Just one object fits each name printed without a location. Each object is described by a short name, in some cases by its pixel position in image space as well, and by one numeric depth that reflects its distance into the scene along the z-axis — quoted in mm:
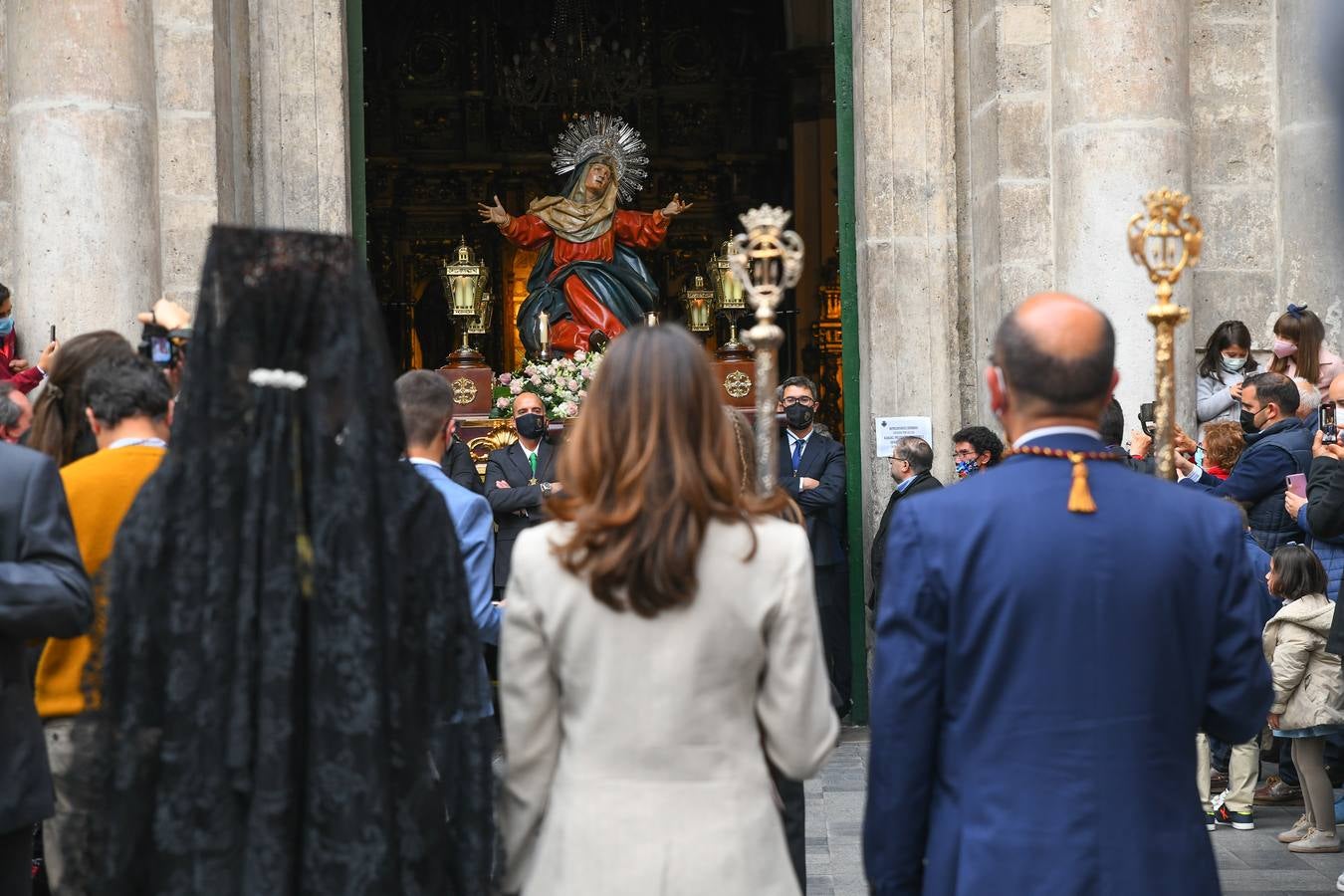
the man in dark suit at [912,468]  17187
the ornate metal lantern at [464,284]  23125
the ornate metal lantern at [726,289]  23125
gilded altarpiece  33406
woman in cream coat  5863
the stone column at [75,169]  15695
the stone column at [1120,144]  16672
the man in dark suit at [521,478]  17516
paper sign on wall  18187
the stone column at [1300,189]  17156
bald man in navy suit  6066
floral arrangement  19812
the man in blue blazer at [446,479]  9312
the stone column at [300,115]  17781
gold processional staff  8914
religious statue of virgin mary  23734
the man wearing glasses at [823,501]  18297
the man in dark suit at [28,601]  7191
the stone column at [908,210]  18328
